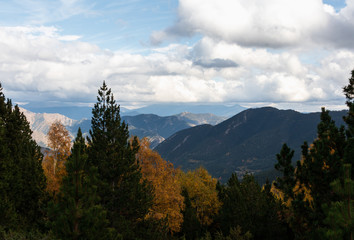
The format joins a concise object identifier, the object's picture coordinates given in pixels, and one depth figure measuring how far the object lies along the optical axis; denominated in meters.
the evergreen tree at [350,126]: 18.12
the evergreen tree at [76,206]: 15.39
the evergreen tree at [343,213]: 12.34
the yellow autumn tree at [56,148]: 40.47
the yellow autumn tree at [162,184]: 37.00
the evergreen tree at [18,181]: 24.61
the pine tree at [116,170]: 27.64
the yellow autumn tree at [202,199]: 57.47
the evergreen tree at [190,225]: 48.62
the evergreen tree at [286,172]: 22.27
